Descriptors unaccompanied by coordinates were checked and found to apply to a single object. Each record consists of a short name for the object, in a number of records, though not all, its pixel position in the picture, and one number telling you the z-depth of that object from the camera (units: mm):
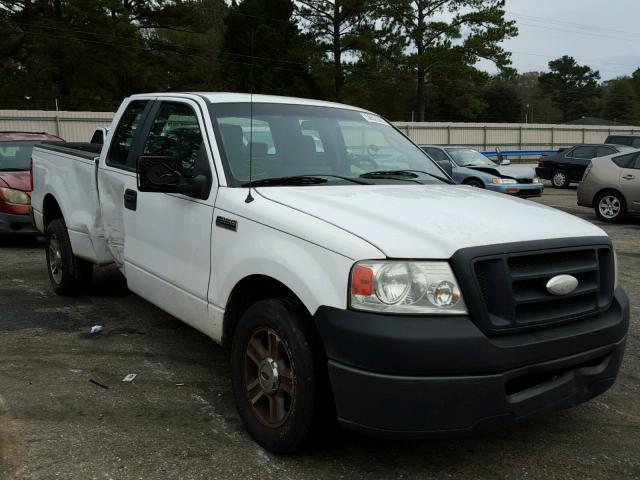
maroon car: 8984
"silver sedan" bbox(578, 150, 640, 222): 12469
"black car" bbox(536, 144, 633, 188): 21050
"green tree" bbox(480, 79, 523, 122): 83000
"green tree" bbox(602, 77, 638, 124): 92188
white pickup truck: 2729
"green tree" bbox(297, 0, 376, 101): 41969
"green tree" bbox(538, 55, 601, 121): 101625
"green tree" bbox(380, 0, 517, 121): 44000
